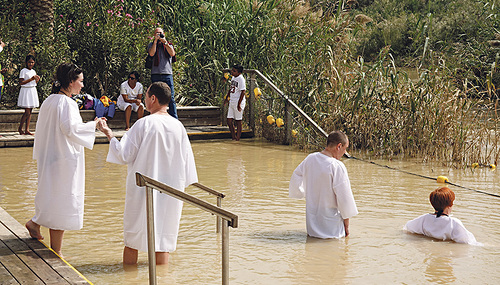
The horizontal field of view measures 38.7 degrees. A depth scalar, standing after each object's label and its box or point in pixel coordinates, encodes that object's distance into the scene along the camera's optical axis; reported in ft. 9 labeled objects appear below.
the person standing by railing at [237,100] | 45.73
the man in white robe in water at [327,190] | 21.56
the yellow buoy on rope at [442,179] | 32.60
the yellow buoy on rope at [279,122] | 44.55
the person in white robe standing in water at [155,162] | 18.12
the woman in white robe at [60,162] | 18.53
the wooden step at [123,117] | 45.68
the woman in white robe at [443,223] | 21.74
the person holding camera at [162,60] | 42.06
